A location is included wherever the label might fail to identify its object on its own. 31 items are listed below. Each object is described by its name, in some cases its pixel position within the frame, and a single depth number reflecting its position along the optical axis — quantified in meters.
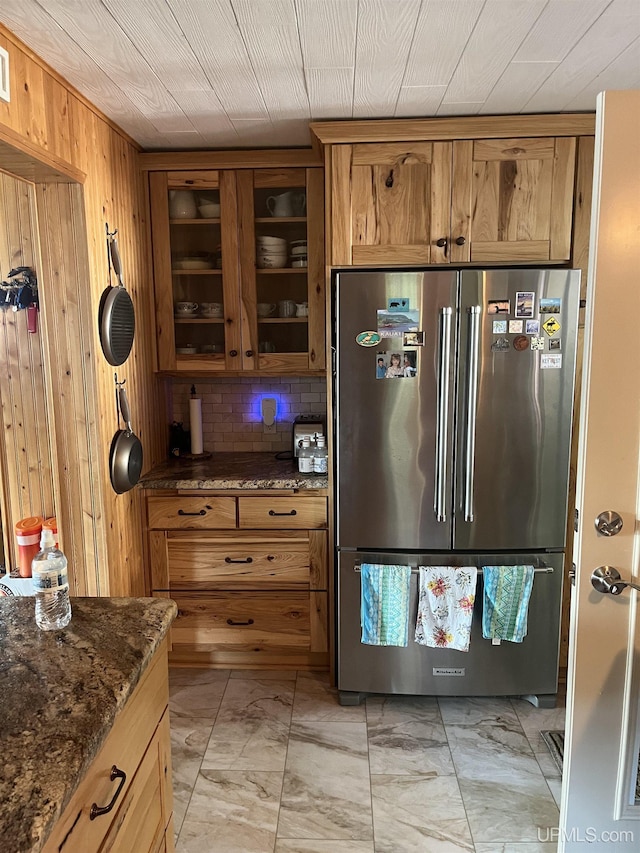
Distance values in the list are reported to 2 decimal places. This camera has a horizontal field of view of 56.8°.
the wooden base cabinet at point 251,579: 2.67
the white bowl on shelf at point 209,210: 2.76
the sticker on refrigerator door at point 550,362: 2.28
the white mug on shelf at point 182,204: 2.76
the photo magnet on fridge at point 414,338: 2.31
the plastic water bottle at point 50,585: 1.22
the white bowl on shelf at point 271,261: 2.79
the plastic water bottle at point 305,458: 2.71
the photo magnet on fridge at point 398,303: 2.29
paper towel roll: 3.03
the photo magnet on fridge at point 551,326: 2.27
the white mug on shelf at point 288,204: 2.75
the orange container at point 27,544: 1.64
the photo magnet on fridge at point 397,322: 2.30
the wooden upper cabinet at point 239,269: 2.73
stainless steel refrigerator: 2.27
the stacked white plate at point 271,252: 2.78
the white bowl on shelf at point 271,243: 2.77
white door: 1.40
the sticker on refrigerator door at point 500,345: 2.28
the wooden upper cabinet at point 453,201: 2.37
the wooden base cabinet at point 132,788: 0.94
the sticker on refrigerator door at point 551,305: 2.26
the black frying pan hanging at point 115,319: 2.26
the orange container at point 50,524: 1.41
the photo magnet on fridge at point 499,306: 2.26
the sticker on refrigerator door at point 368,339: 2.32
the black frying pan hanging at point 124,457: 2.35
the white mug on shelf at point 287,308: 2.82
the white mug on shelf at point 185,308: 2.82
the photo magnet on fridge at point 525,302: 2.25
